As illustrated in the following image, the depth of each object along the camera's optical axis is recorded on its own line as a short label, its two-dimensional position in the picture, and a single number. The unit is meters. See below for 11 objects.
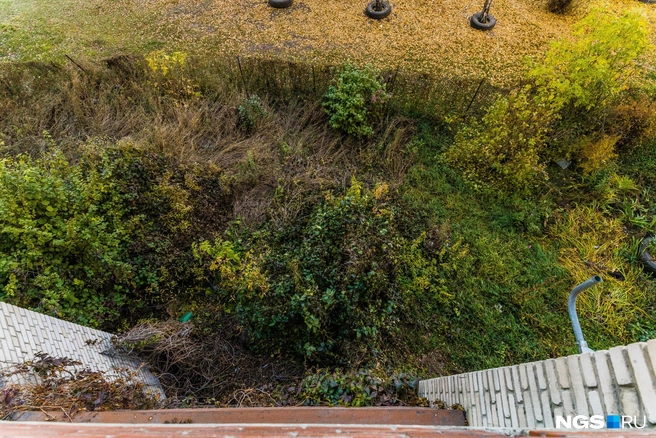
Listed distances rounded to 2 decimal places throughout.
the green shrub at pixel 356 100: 5.17
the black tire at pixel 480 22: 6.90
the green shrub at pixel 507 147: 4.56
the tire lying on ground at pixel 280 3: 7.53
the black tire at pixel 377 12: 7.21
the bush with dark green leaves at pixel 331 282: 3.46
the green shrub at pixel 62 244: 3.38
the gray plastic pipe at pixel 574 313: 1.75
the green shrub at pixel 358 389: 2.80
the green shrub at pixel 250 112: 5.54
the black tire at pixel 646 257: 4.16
